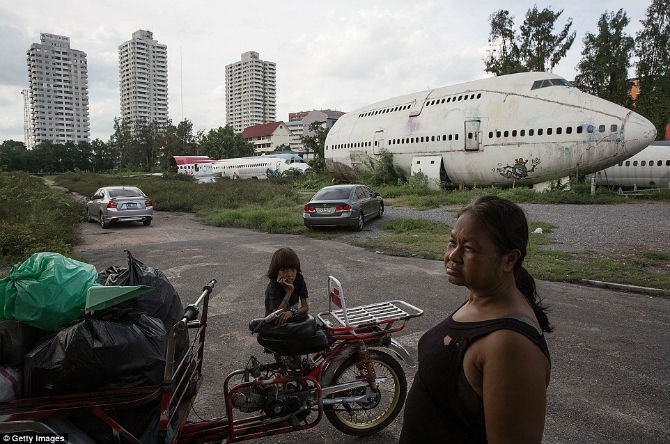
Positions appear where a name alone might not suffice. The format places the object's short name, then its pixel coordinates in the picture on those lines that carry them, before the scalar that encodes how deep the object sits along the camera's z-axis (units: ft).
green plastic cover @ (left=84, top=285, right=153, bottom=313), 8.00
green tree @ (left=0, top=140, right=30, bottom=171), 287.69
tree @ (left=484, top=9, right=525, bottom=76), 129.18
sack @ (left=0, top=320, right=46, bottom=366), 7.80
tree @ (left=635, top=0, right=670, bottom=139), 118.32
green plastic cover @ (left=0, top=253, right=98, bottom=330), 8.06
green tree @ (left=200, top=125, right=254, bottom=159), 278.05
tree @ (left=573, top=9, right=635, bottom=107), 121.90
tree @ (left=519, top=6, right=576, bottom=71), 126.62
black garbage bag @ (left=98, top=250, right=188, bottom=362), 9.53
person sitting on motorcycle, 12.35
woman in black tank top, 4.13
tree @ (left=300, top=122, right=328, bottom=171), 200.64
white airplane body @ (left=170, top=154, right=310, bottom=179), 168.96
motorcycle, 7.72
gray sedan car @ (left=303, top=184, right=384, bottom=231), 45.42
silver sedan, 52.80
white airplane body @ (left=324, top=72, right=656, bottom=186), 68.08
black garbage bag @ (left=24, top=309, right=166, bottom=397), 7.55
